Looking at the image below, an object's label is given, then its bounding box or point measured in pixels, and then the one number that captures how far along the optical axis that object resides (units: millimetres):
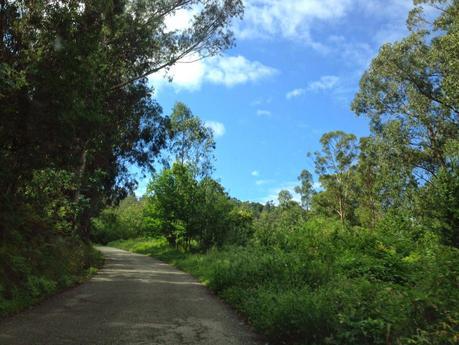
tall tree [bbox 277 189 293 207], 101012
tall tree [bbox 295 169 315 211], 83438
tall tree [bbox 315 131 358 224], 56281
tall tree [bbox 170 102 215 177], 51344
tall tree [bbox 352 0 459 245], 26641
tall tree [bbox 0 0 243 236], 10906
